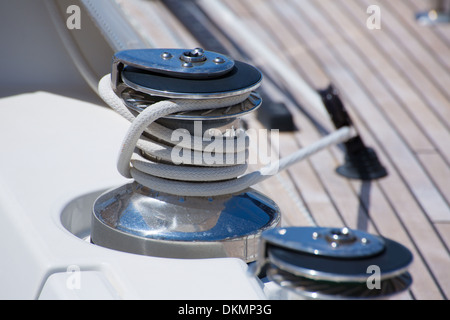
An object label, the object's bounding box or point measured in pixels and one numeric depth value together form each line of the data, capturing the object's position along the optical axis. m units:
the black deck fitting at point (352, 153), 4.56
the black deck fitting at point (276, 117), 4.92
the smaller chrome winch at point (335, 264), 1.37
